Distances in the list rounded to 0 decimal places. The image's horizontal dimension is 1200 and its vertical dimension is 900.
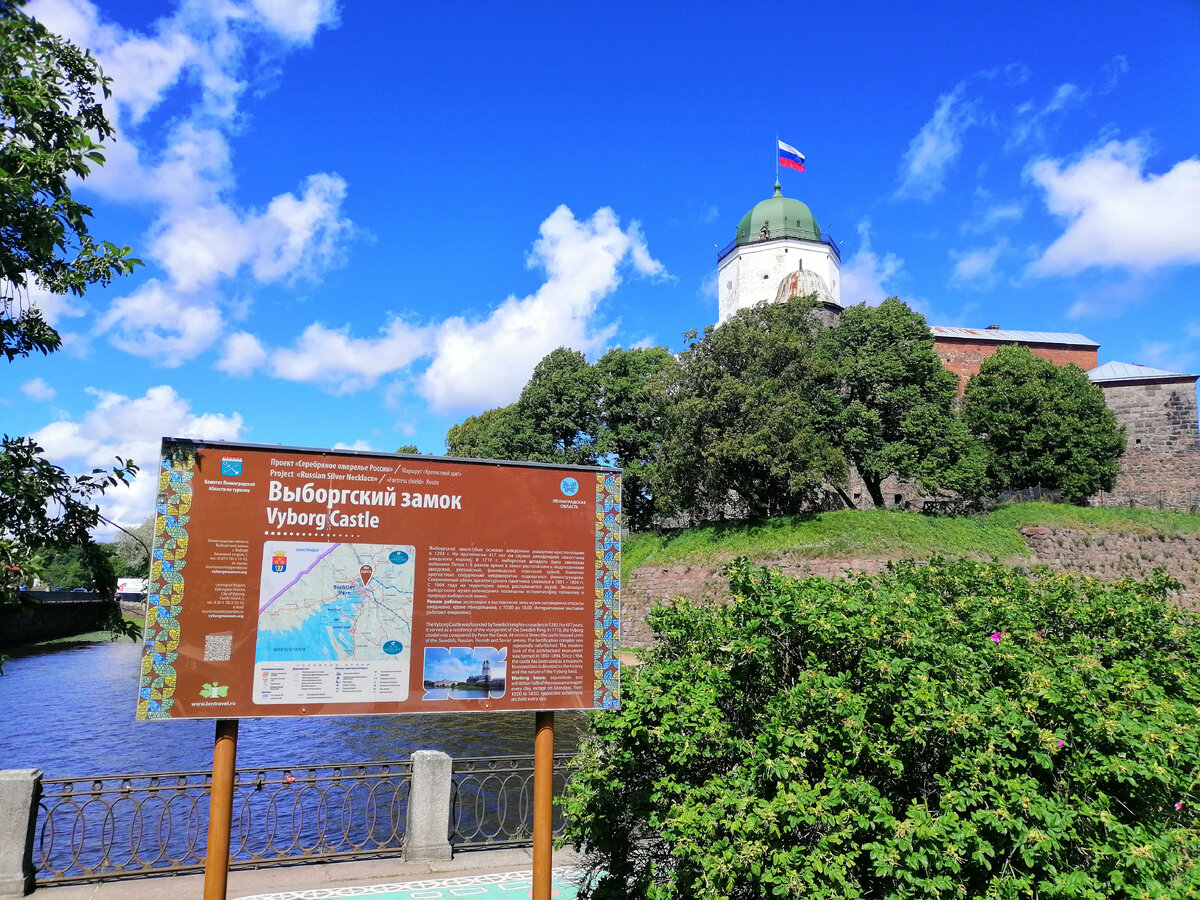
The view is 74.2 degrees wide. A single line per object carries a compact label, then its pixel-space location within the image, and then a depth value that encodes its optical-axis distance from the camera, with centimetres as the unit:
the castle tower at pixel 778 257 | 4597
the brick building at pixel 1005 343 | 3972
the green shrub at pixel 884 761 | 434
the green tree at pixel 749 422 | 2936
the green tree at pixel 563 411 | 4184
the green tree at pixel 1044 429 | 3703
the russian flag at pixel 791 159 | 4981
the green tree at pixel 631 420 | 4041
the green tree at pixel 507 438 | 4247
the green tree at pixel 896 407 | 3109
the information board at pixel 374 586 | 424
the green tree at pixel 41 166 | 424
